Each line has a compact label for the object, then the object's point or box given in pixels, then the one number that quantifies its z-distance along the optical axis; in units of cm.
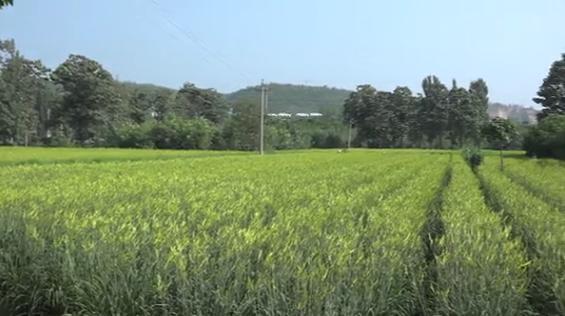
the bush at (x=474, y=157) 4314
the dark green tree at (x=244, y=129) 8225
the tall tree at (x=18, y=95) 7844
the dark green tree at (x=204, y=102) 11762
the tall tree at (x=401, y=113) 10706
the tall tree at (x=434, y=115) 10506
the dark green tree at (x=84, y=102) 8731
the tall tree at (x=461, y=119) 10269
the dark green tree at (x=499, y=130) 4253
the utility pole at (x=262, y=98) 5972
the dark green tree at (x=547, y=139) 5228
